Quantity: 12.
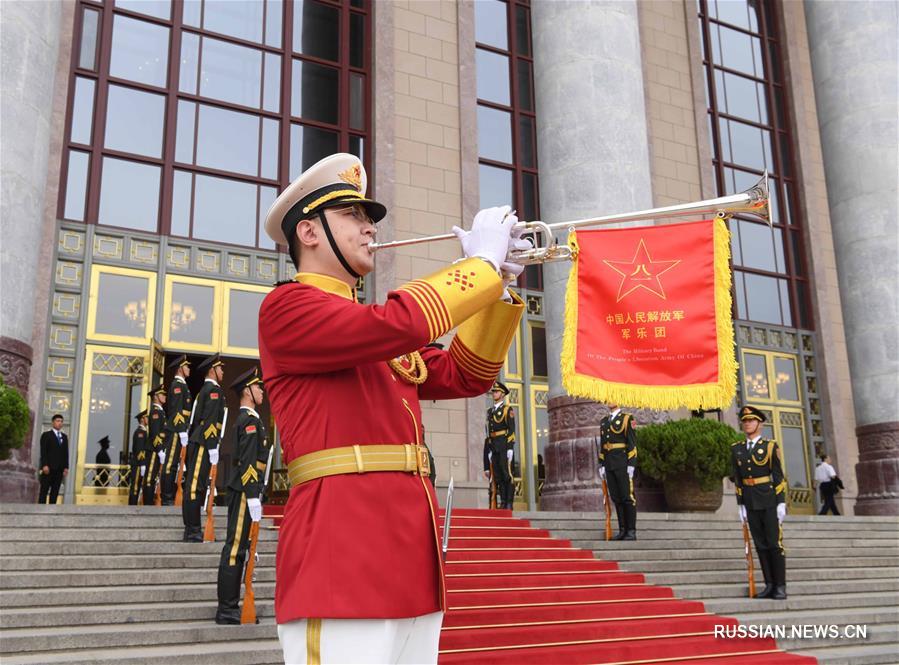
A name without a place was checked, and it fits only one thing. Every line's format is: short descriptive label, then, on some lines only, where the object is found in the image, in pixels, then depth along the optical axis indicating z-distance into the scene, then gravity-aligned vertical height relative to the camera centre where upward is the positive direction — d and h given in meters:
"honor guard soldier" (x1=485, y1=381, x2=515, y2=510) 11.81 +0.81
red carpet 6.39 -0.99
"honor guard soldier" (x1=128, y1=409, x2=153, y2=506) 11.80 +0.75
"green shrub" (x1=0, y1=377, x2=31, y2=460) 8.21 +0.93
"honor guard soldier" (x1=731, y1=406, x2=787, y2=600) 8.59 +0.04
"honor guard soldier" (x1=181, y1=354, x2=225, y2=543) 7.75 +0.55
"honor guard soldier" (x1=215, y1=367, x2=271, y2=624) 6.29 +0.16
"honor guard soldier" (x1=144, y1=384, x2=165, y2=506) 11.20 +0.89
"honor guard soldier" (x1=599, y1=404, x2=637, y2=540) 10.00 +0.47
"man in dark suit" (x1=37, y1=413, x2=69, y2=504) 11.46 +0.72
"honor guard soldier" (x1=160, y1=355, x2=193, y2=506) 9.77 +1.04
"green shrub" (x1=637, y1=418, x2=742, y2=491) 11.91 +0.68
